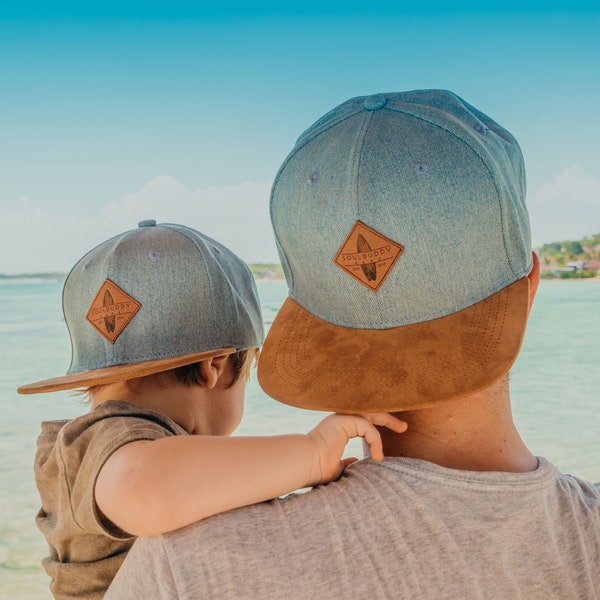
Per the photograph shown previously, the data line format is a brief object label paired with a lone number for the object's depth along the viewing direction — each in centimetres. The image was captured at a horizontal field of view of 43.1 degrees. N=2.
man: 94
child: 112
